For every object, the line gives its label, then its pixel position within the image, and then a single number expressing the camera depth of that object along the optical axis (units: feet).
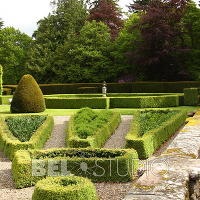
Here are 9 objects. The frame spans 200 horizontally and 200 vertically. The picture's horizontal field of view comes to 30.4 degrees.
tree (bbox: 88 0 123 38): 133.08
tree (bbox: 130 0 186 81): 98.68
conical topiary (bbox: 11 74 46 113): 57.31
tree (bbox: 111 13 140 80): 109.60
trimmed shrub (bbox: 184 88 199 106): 66.44
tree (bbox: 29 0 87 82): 127.24
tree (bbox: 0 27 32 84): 139.23
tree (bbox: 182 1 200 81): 100.27
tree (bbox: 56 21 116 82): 112.47
